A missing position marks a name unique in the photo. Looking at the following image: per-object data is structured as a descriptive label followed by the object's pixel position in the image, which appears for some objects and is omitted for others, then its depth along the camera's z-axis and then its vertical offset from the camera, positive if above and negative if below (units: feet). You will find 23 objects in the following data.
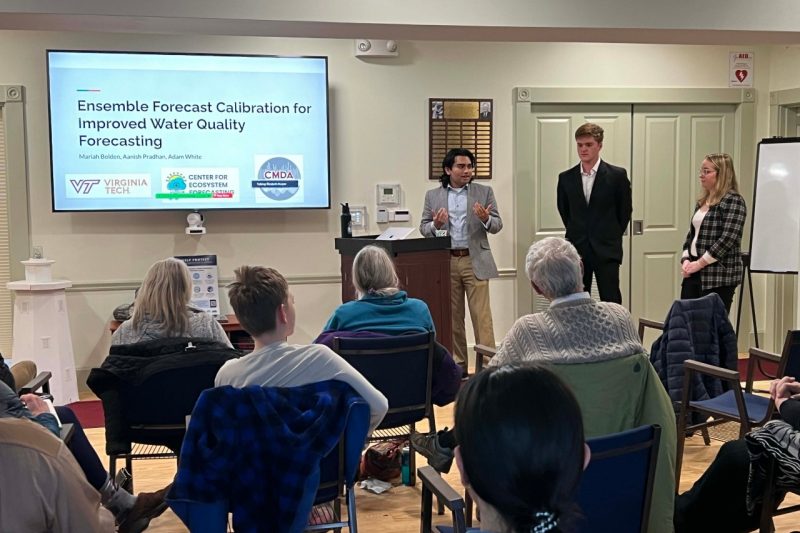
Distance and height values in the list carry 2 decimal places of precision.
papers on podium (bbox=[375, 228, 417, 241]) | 17.84 -0.53
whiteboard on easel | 19.65 -0.08
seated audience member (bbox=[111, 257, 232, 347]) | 11.35 -1.32
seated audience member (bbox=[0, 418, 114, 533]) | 6.60 -2.11
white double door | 22.53 +0.94
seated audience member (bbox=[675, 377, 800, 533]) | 8.82 -3.02
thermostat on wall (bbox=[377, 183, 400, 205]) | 21.35 +0.38
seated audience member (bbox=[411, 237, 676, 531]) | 8.48 -1.53
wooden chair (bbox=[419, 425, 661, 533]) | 6.82 -2.25
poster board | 20.03 -1.64
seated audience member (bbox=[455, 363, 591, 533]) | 3.95 -1.11
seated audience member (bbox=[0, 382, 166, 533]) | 9.84 -3.24
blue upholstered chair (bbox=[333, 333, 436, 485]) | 10.98 -2.09
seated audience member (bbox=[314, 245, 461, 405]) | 11.84 -1.44
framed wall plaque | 21.52 +1.97
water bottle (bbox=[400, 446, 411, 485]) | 13.39 -3.99
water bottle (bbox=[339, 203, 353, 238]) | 19.89 -0.27
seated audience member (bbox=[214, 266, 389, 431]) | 8.27 -1.38
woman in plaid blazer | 17.65 -0.51
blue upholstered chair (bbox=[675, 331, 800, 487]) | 11.43 -2.84
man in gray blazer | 20.04 -0.53
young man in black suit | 19.19 -0.13
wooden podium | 17.76 -1.29
